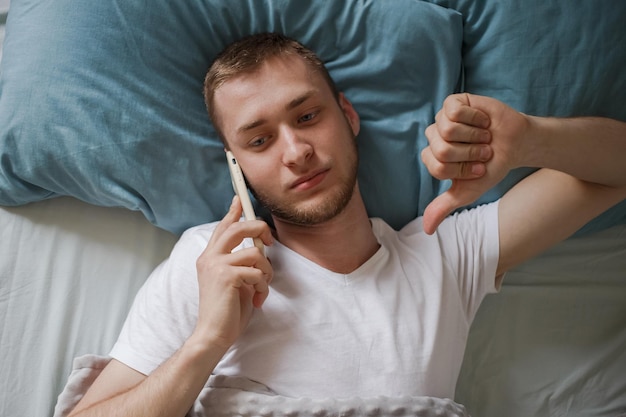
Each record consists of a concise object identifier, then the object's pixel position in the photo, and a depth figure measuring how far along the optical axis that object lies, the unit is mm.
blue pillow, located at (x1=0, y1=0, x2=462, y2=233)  1109
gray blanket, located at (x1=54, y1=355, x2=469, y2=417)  979
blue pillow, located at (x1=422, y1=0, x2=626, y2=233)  1151
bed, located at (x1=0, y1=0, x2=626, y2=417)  1113
